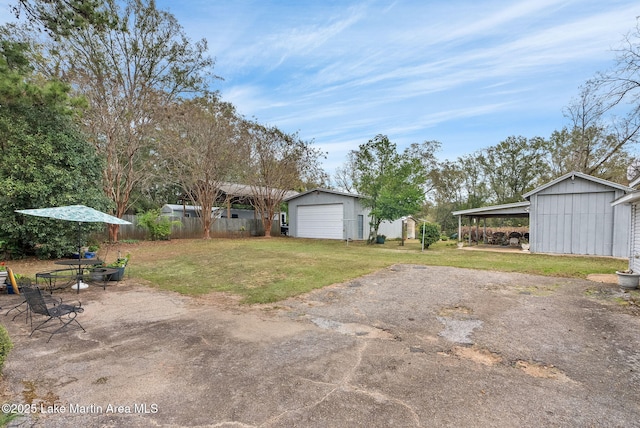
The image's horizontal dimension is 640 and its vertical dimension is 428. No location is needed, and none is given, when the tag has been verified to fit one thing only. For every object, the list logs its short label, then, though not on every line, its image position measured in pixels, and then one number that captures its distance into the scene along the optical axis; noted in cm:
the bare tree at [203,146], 1736
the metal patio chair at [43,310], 401
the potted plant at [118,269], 771
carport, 1481
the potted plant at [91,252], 1074
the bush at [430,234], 1596
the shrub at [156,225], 1706
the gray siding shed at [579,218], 1184
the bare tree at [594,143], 1988
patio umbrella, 643
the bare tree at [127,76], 1426
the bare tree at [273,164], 2006
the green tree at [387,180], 1673
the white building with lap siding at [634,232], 798
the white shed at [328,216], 2002
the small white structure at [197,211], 2134
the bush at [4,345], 271
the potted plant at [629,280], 688
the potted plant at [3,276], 625
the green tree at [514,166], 2534
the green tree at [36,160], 915
